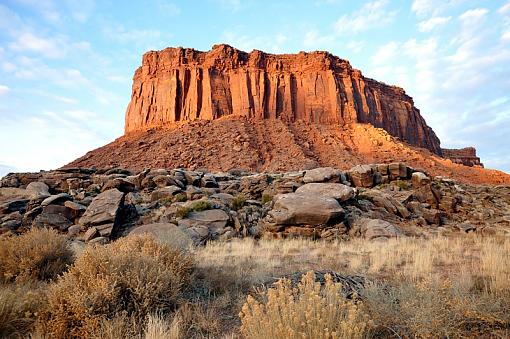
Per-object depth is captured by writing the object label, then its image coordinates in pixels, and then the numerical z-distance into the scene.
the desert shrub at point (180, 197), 17.15
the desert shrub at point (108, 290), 3.75
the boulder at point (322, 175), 19.58
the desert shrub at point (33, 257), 5.89
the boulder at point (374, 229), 12.43
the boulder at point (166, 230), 10.35
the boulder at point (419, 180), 21.10
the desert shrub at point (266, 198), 17.36
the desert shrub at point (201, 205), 14.81
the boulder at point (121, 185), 19.30
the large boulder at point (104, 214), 13.10
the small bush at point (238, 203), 16.22
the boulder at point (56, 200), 15.19
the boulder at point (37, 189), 17.41
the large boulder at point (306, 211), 13.42
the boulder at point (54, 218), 13.77
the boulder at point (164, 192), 17.88
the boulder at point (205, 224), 12.19
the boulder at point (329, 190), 15.86
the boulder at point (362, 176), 21.41
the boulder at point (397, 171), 22.36
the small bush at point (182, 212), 14.17
